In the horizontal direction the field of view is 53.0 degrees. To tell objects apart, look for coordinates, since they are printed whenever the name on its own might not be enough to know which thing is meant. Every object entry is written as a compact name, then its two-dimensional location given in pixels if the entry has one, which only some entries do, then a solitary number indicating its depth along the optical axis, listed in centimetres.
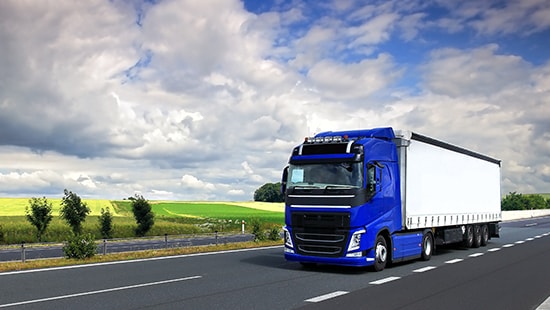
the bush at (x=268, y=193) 11738
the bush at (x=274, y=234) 2636
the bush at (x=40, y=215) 3759
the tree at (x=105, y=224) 4034
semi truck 1350
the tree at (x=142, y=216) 4348
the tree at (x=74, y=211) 4012
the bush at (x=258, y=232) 2525
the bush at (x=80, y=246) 1697
